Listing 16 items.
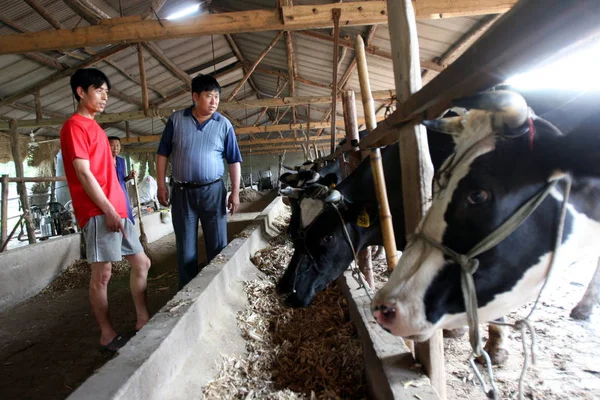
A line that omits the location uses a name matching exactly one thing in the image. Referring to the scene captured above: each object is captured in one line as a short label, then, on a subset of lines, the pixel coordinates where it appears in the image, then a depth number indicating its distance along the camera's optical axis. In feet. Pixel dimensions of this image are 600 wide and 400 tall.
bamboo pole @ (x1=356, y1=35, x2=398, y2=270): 6.86
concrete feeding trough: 4.32
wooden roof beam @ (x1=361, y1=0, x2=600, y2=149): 2.08
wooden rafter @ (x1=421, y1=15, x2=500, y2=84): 17.69
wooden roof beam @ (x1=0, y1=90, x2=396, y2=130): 23.04
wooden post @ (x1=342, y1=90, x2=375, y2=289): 10.12
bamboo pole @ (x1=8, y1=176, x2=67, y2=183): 15.28
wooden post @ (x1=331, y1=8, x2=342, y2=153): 12.45
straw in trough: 5.75
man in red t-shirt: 6.78
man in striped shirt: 9.09
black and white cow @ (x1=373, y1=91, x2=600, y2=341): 3.03
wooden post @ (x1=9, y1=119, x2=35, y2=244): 24.53
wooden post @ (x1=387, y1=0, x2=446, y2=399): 4.62
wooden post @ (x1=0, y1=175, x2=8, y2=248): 14.67
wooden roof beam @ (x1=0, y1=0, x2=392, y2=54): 13.16
